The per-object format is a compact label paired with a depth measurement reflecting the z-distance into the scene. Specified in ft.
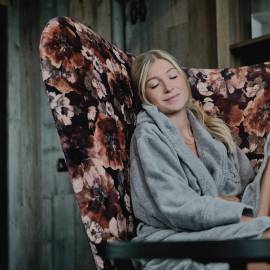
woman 4.54
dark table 2.48
